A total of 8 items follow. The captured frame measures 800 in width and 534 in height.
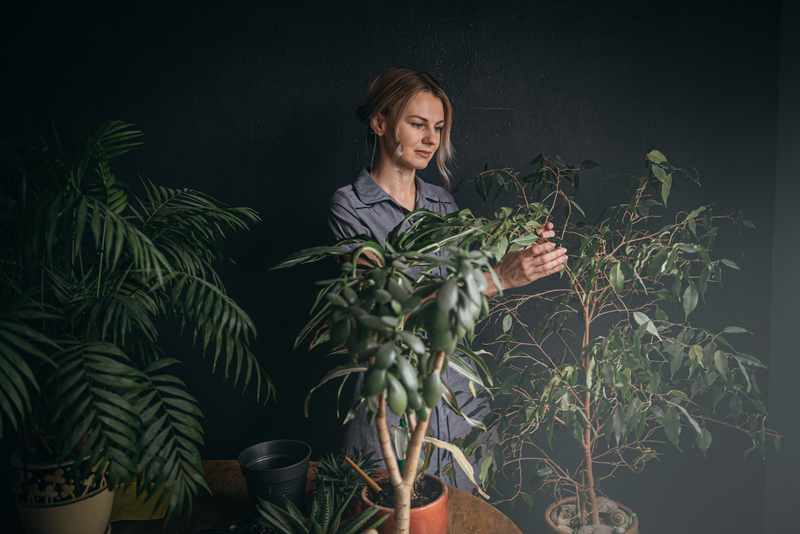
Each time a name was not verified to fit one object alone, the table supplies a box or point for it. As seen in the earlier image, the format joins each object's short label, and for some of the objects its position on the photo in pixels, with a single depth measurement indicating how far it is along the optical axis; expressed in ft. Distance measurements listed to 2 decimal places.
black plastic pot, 3.12
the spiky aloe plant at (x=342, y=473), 3.17
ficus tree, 3.60
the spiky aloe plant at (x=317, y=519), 2.62
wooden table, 3.32
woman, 4.71
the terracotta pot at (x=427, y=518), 2.69
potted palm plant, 2.42
